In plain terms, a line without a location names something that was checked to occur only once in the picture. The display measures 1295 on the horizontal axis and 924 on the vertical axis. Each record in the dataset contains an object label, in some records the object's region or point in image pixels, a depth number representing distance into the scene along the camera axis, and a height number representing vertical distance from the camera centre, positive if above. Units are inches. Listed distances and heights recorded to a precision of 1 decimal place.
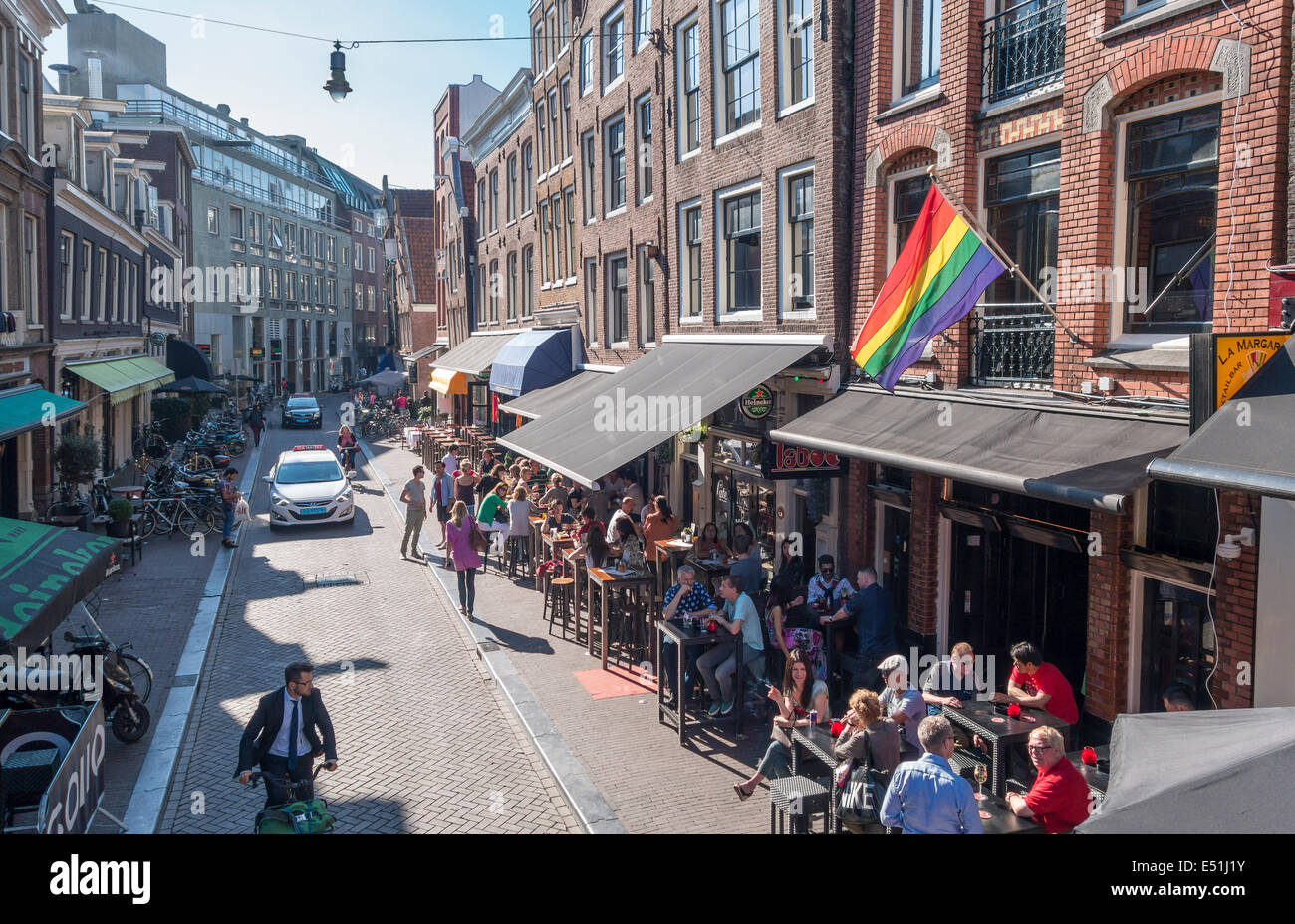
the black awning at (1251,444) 230.4 -13.2
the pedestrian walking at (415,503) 729.6 -86.7
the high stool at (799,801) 274.2 -115.0
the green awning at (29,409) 643.2 -18.5
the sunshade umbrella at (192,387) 1448.1 -4.4
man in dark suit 288.0 -102.2
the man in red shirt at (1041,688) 314.3 -95.8
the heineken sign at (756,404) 553.3 -9.1
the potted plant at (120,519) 742.5 -100.9
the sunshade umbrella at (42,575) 269.3 -59.3
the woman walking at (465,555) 563.8 -95.9
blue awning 948.2 +22.1
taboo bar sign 507.8 -38.6
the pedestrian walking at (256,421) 1683.1 -61.9
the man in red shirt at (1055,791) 246.7 -99.7
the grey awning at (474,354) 1246.7 +43.4
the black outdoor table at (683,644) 382.6 -101.6
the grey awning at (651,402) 490.6 -8.4
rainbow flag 350.3 +36.5
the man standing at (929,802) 224.8 -94.7
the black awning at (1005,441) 294.8 -19.0
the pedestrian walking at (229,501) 801.6 -94.3
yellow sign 269.1 +8.9
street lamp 621.3 +191.2
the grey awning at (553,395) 792.4 -7.9
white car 866.1 -94.8
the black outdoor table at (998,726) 292.4 -101.3
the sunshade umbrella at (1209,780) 155.6 -65.5
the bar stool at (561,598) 550.9 -120.7
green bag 265.1 -117.5
